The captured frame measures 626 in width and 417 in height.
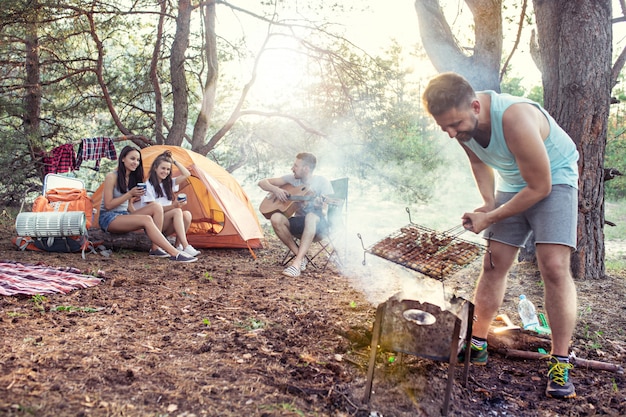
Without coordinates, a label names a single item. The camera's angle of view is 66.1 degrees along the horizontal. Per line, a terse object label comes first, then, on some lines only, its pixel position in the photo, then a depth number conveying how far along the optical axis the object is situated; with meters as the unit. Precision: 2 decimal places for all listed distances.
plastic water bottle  3.51
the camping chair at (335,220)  5.64
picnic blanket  3.91
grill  2.41
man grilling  2.37
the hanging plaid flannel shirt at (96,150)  7.39
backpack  5.63
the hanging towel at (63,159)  7.70
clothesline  7.42
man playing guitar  5.52
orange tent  6.37
